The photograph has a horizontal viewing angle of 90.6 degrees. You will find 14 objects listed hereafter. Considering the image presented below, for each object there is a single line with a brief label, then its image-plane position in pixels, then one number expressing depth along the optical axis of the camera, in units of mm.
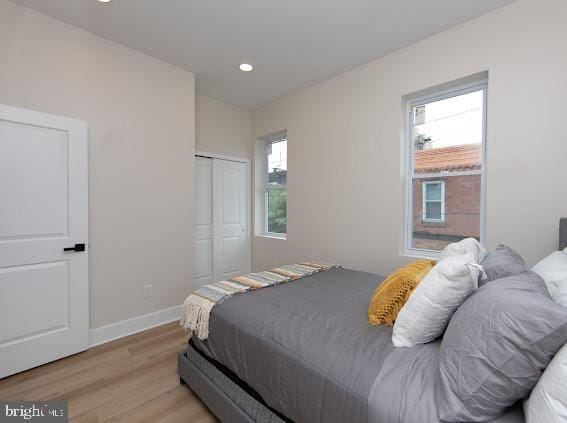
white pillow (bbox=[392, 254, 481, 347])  1073
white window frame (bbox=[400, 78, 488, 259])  2541
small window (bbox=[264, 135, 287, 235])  4203
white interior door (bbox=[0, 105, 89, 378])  2059
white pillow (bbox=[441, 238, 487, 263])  1645
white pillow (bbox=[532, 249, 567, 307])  1031
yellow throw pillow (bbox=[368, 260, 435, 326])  1372
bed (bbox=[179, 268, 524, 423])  960
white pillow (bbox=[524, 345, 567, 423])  646
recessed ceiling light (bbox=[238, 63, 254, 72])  3025
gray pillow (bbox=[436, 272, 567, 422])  748
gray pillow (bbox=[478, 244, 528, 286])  1286
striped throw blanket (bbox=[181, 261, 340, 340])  1756
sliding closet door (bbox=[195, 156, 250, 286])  3865
